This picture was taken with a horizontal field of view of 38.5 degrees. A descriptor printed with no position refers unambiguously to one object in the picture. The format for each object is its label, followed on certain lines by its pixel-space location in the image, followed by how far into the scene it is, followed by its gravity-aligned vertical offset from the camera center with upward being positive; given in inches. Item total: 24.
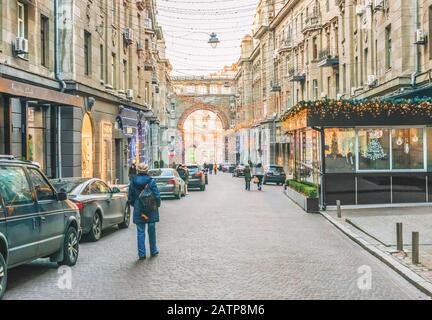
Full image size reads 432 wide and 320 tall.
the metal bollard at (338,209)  705.0 -65.6
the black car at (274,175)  1747.0 -62.8
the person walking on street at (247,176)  1434.1 -52.8
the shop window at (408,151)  819.4 +0.5
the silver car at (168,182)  1091.7 -49.7
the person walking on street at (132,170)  1223.6 -30.4
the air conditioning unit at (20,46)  771.7 +138.4
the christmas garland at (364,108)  799.7 +56.7
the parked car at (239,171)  2443.7 -71.1
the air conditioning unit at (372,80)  1221.1 +141.6
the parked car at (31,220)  313.7 -36.9
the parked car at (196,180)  1417.3 -60.0
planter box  805.2 -68.6
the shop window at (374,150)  819.4 +2.0
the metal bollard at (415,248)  397.4 -62.8
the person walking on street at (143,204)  431.8 -35.1
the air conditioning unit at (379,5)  1163.3 +277.9
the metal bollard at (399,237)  444.5 -62.1
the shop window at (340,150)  815.7 +2.7
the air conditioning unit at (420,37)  984.3 +182.9
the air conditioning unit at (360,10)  1336.5 +309.2
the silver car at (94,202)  518.6 -42.7
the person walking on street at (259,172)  1424.0 -51.6
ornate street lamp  1175.0 +216.7
